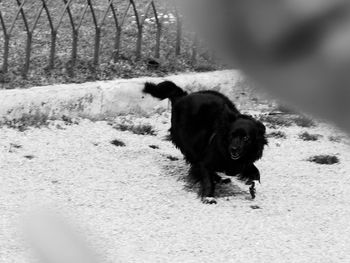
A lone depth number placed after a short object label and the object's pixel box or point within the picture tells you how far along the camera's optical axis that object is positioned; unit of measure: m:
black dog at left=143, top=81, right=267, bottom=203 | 11.87
